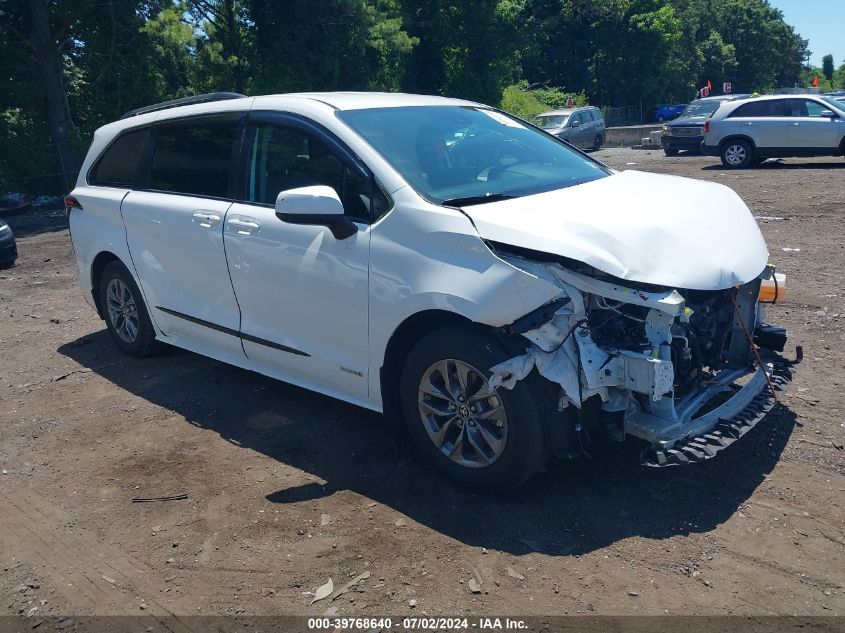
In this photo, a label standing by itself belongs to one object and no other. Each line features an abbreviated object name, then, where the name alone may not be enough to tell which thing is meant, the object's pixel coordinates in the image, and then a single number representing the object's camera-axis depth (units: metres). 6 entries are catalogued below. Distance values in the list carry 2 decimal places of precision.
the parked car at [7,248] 10.82
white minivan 3.59
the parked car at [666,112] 50.56
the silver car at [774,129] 17.92
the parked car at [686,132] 23.02
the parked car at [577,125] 28.72
